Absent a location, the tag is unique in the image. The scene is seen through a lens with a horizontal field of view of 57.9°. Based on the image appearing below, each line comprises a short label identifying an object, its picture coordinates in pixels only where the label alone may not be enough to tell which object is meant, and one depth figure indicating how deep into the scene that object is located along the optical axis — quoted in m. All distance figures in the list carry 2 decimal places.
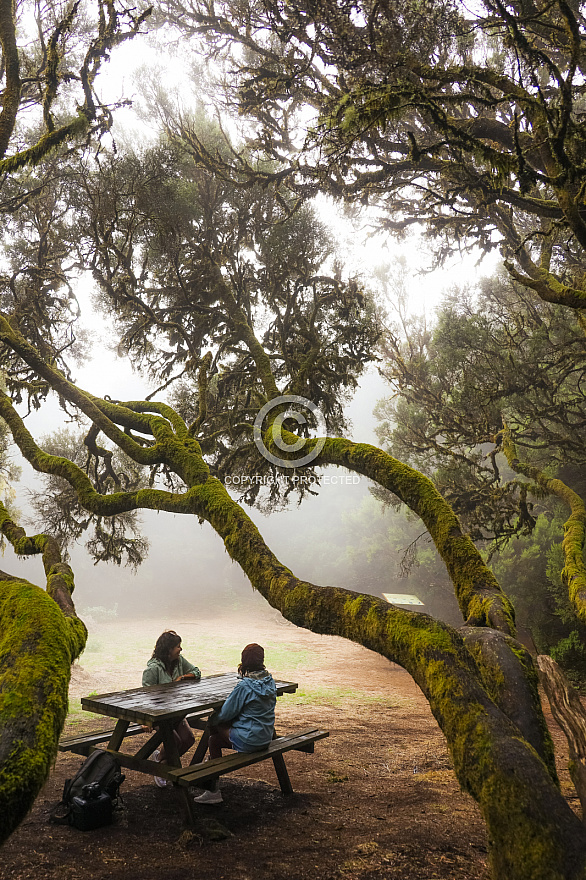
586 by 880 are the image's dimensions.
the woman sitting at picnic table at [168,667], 6.48
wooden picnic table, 4.97
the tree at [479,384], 10.38
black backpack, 4.72
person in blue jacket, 5.18
